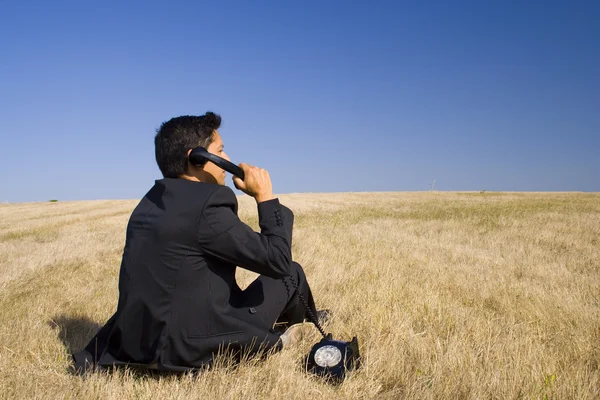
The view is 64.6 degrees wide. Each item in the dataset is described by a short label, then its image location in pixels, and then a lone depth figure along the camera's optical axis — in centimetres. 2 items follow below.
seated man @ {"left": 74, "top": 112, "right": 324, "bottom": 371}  301
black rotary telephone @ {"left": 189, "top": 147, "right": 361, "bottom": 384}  339
